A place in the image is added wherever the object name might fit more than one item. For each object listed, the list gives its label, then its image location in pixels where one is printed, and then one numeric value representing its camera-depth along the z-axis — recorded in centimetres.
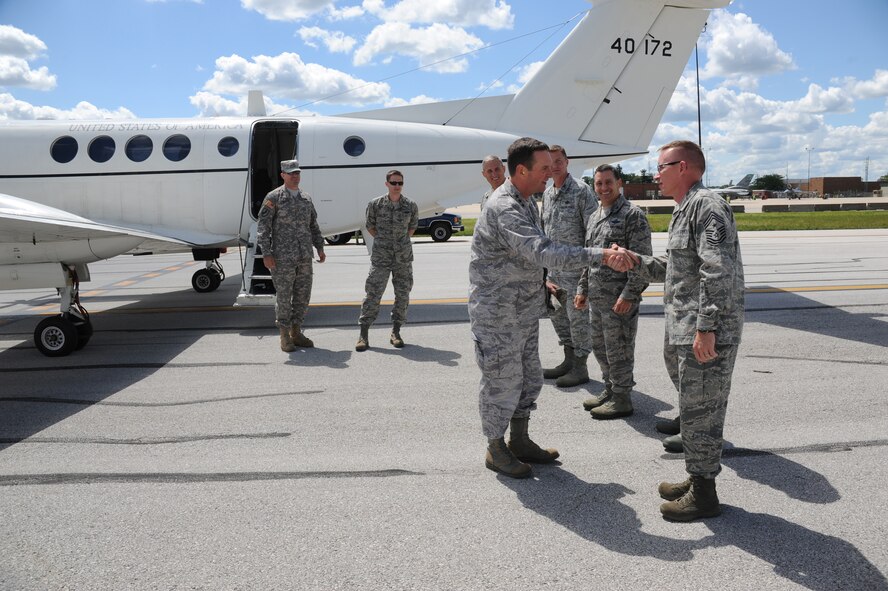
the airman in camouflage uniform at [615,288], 518
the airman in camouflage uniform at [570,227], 601
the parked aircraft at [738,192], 9501
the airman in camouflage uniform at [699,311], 340
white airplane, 1027
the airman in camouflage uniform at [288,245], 787
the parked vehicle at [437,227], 2644
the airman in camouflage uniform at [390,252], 789
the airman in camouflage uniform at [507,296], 399
